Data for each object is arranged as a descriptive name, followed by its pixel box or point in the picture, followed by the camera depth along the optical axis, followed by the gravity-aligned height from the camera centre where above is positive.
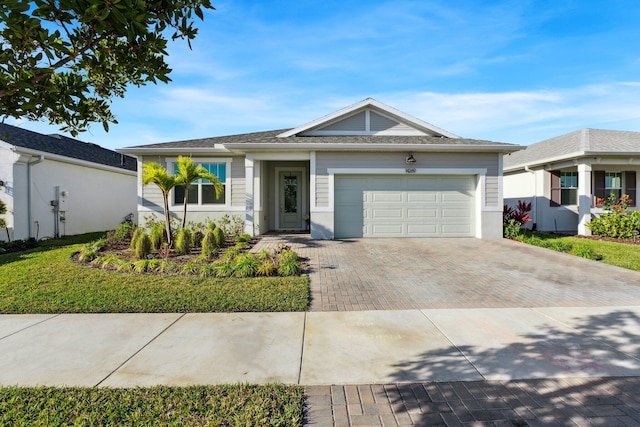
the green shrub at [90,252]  7.96 -1.19
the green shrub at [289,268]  6.59 -1.29
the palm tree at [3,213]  10.90 -0.24
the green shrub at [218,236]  9.62 -0.91
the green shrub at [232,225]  12.47 -0.71
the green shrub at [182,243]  8.73 -1.02
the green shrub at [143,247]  8.02 -1.02
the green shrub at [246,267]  6.46 -1.24
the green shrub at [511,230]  12.09 -0.84
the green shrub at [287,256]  7.32 -1.16
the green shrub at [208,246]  8.43 -1.05
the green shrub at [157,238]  8.89 -0.90
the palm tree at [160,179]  8.82 +0.78
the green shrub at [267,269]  6.52 -1.28
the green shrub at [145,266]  6.80 -1.28
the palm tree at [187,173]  9.46 +1.03
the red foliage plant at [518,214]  12.58 -0.24
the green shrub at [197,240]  9.73 -1.01
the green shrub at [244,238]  10.77 -1.09
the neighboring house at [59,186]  11.20 +0.88
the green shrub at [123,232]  10.77 -0.91
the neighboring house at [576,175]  13.36 +1.57
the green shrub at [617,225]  12.05 -0.64
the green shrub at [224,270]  6.45 -1.29
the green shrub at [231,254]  7.83 -1.22
